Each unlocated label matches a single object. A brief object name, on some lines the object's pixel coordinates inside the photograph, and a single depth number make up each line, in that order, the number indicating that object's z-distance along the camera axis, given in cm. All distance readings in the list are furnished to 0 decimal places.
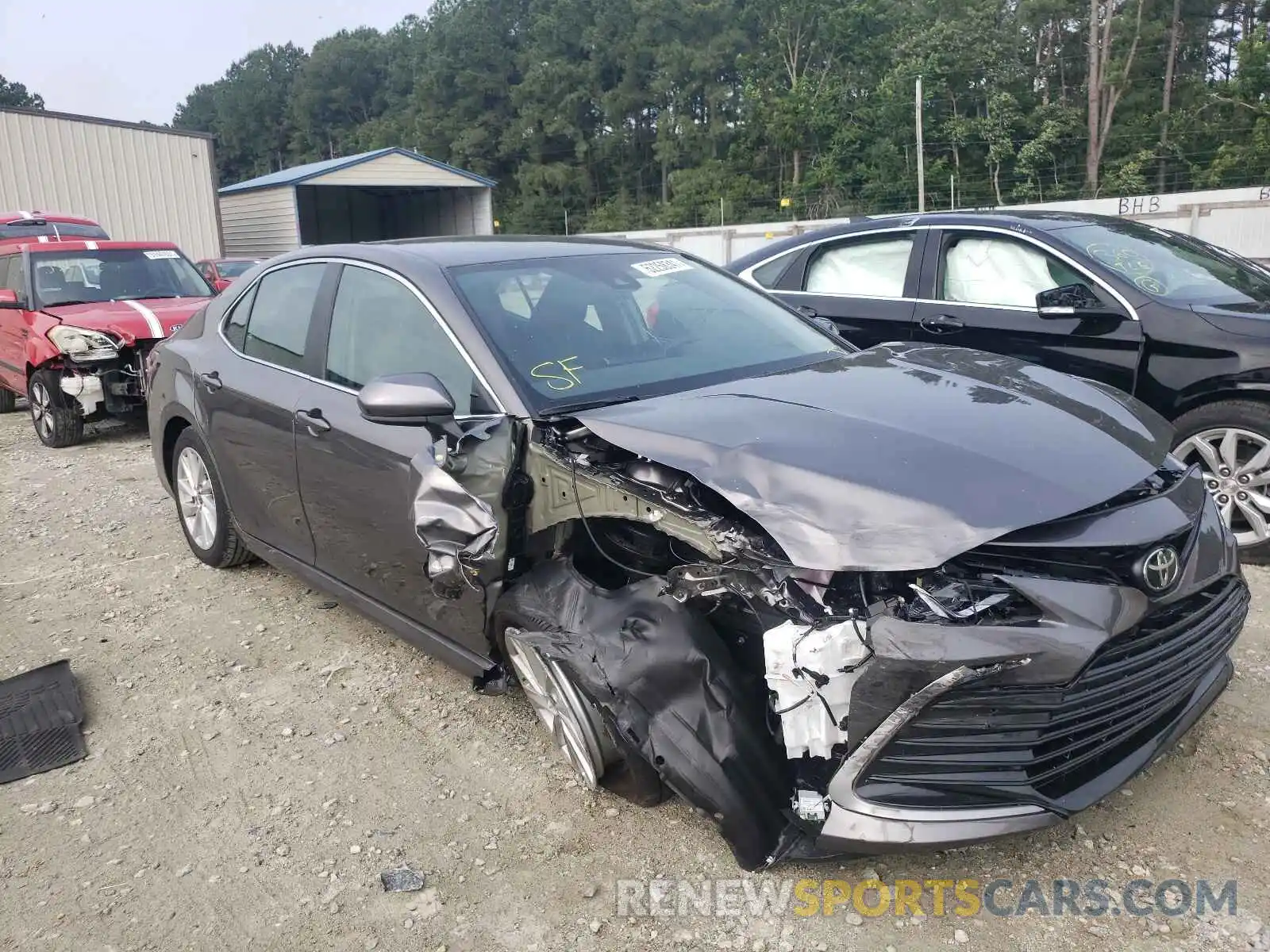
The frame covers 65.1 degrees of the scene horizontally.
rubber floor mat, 330
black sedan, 450
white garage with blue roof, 3141
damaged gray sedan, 220
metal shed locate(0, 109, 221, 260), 2128
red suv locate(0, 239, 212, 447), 821
